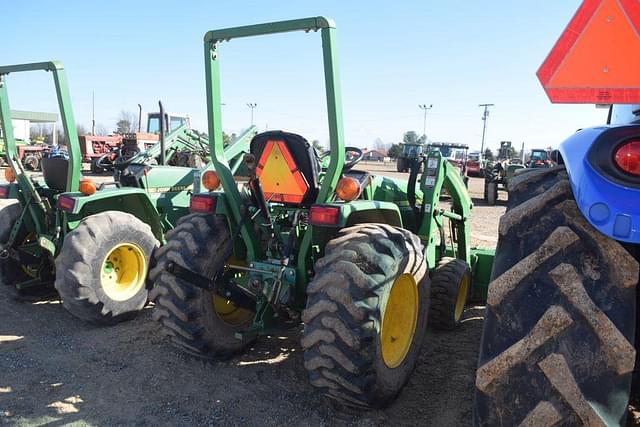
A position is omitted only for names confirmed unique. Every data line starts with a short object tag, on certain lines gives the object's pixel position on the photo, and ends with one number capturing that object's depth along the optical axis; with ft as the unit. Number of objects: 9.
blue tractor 5.35
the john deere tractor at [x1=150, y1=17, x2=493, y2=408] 10.78
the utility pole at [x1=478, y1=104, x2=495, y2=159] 167.68
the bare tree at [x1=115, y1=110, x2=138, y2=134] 185.37
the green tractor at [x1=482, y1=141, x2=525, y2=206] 58.54
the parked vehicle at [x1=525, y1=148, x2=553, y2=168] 83.08
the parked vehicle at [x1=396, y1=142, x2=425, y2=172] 84.57
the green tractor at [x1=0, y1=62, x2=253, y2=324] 16.74
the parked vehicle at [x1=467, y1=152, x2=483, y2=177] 94.99
